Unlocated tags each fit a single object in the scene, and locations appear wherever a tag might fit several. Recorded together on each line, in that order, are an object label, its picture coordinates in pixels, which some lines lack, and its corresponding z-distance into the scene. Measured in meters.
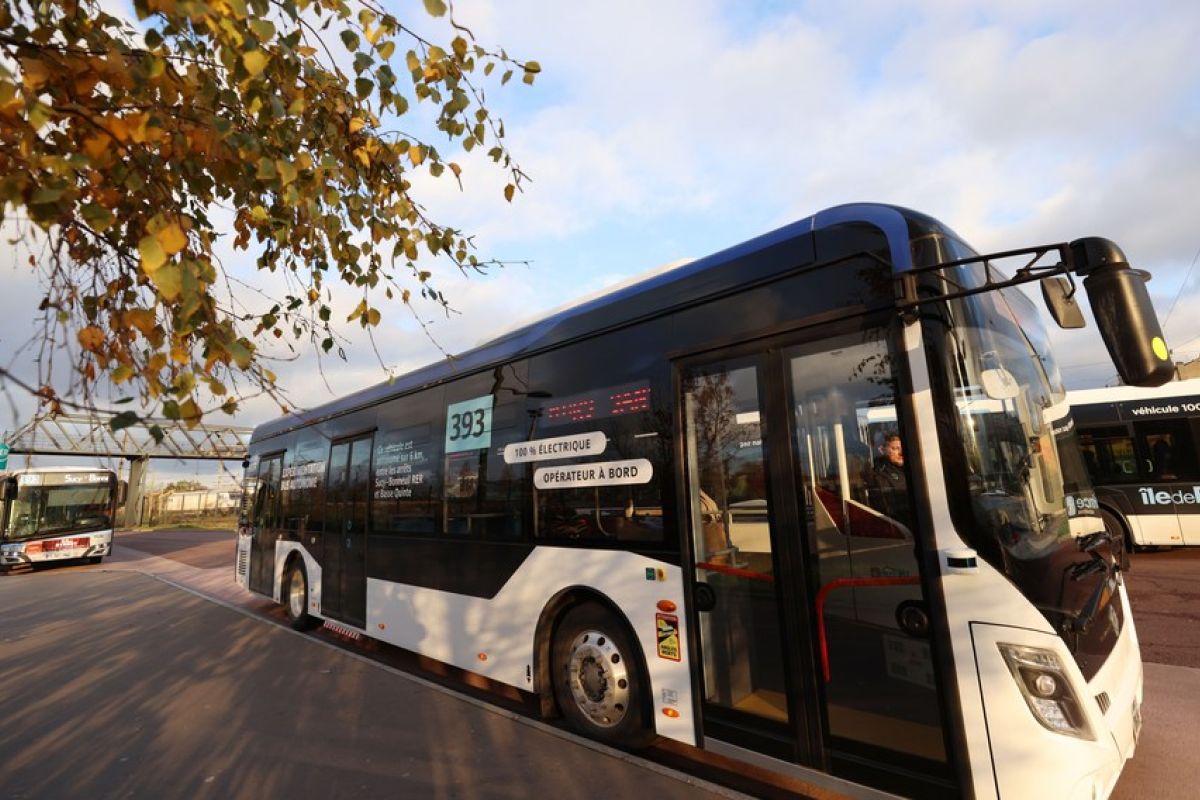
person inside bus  3.10
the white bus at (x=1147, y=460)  10.95
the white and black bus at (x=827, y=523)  2.75
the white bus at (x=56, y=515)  17.42
